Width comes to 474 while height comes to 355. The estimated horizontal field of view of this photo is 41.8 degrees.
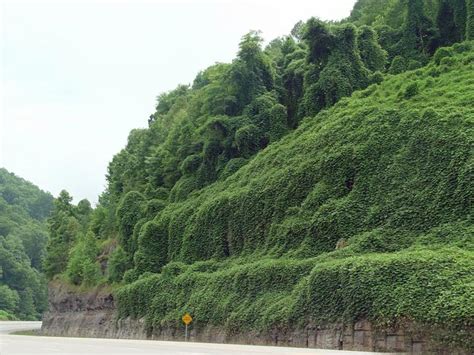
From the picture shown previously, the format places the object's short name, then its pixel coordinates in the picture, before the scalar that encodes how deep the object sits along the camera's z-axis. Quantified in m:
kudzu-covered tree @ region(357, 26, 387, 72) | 38.59
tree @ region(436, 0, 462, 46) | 40.22
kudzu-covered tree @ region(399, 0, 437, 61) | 40.00
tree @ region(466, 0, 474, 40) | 36.22
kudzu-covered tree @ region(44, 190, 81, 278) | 57.47
